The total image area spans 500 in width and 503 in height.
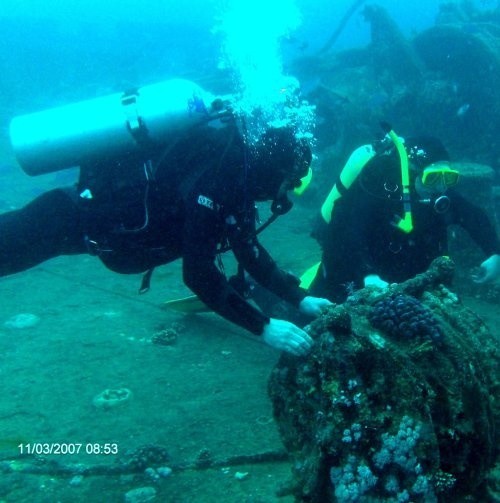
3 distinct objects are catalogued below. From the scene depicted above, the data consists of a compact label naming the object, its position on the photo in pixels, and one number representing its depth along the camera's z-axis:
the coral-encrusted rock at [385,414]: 2.27
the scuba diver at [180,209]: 3.24
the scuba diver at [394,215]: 4.18
